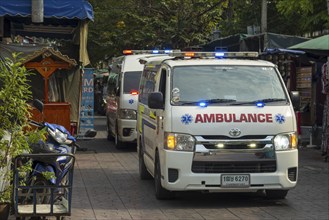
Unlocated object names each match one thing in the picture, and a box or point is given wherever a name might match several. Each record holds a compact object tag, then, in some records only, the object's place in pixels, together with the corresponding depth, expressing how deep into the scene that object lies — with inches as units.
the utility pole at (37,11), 578.9
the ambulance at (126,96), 687.7
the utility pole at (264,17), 1035.9
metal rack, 300.5
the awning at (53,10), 597.0
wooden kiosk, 619.8
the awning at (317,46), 636.1
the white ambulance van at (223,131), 372.2
